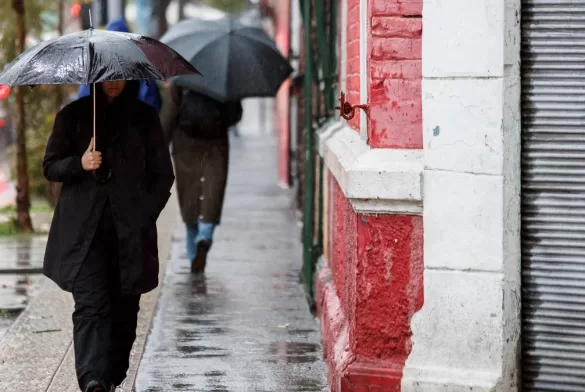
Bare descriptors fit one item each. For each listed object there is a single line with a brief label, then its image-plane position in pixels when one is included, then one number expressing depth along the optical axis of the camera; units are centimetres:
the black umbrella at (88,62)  1068
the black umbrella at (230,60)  1848
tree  2417
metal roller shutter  1035
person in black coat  1134
